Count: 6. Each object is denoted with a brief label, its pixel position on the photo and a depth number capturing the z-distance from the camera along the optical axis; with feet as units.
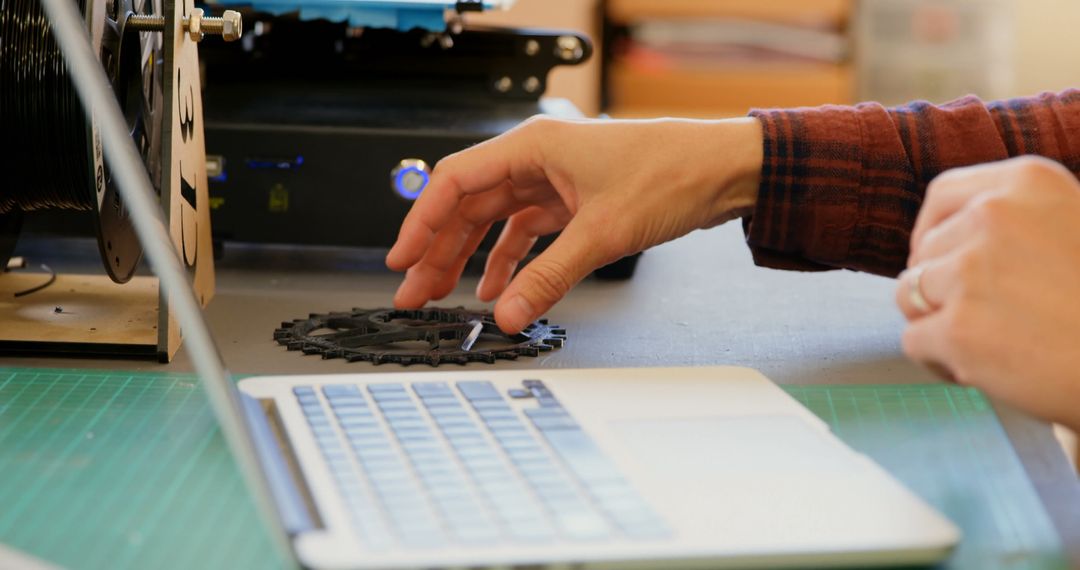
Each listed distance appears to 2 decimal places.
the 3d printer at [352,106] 4.50
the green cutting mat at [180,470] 2.99
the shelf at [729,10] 12.11
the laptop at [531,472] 2.87
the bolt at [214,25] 4.00
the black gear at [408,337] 3.82
